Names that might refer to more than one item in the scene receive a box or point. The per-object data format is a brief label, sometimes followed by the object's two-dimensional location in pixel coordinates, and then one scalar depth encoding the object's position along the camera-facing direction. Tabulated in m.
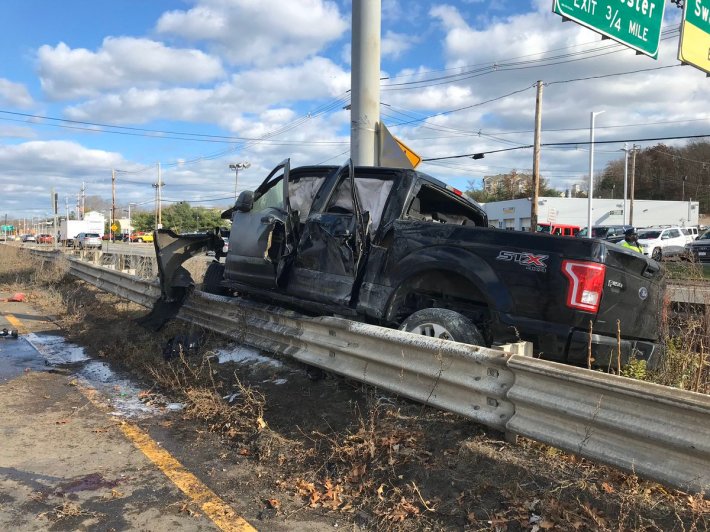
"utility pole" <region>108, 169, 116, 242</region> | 71.44
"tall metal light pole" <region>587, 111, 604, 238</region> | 36.83
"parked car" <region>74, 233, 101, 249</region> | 52.28
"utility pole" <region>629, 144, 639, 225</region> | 60.00
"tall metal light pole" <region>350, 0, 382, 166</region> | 7.80
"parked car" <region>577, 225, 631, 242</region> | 34.56
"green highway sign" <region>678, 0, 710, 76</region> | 8.48
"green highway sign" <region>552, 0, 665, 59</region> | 7.10
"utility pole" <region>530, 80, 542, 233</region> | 30.61
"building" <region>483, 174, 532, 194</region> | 97.81
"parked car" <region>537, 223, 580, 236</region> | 42.42
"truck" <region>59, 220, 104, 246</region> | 66.69
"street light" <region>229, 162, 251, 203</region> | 85.25
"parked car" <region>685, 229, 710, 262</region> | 25.69
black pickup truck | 3.66
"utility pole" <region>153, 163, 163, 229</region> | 73.00
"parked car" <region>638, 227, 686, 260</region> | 31.48
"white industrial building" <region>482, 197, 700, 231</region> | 62.41
